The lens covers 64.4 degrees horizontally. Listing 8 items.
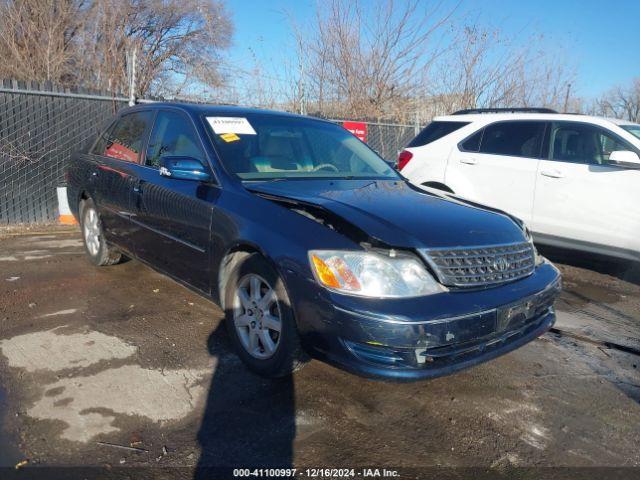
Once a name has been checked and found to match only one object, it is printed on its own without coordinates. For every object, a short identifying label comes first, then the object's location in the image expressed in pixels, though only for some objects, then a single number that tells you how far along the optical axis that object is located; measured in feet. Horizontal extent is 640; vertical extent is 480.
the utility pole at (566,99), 48.67
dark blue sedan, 8.29
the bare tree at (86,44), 36.55
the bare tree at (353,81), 44.16
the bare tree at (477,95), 44.96
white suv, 17.39
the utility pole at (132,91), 26.35
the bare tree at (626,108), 81.15
